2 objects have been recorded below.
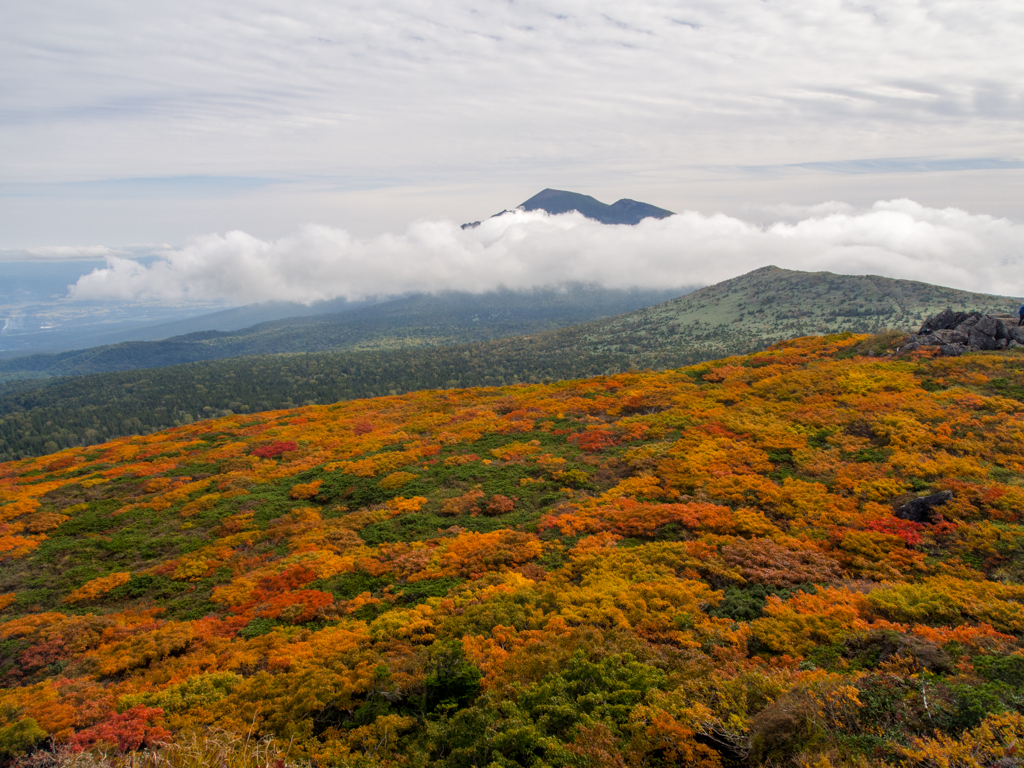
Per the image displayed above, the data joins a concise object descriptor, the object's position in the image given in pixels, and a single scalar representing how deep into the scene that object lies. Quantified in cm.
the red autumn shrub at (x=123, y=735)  1216
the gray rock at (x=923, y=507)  2047
